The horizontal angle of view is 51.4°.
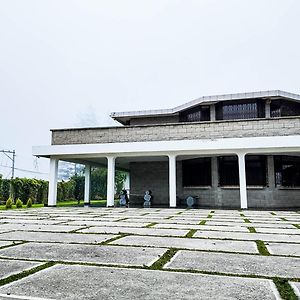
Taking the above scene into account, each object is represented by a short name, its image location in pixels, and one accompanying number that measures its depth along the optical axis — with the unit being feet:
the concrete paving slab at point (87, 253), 9.39
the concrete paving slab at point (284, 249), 10.66
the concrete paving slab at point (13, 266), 7.93
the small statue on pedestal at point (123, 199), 52.54
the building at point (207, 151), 41.52
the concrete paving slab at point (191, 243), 11.55
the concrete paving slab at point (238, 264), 8.07
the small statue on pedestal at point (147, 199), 48.43
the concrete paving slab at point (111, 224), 20.08
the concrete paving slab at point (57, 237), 13.32
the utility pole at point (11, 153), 139.89
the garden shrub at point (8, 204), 47.60
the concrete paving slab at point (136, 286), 6.23
